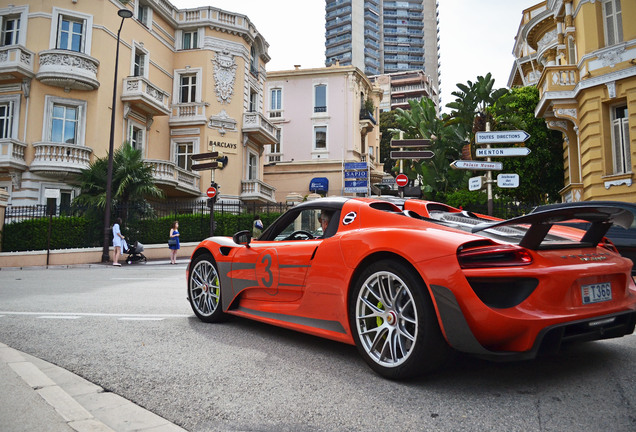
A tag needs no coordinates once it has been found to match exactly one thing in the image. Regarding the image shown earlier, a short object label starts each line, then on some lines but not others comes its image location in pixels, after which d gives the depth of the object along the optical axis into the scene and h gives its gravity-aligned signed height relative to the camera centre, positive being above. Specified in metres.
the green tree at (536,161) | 21.16 +4.01
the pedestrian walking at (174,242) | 17.11 +0.14
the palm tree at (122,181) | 18.69 +2.60
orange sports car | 2.58 -0.22
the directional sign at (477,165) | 11.65 +2.12
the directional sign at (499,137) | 11.20 +2.75
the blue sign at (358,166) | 21.70 +3.84
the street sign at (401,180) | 16.81 +2.44
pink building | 38.31 +10.14
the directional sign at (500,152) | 11.45 +2.43
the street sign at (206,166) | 18.47 +3.27
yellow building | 13.69 +4.95
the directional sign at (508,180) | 11.84 +1.76
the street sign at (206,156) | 17.88 +3.54
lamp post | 17.64 +1.38
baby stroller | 17.39 -0.28
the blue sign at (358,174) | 21.04 +3.36
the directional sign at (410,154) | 14.88 +3.02
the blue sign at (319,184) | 37.09 +5.05
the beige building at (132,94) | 20.08 +7.55
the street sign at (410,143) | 15.27 +3.47
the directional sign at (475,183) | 12.87 +1.83
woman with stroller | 16.53 +0.12
